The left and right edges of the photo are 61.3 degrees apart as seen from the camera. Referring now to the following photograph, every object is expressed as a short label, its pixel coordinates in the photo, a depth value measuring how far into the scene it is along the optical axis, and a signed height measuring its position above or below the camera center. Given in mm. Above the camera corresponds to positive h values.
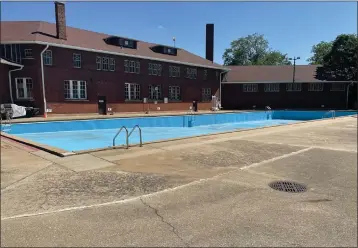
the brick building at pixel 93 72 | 23156 +2100
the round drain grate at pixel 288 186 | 5875 -1868
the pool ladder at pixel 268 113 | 33297 -2159
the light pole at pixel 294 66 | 38781 +3529
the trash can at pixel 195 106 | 36438 -1425
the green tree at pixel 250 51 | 75438 +10716
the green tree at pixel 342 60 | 37531 +4184
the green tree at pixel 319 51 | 66375 +9606
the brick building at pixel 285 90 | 38406 +399
